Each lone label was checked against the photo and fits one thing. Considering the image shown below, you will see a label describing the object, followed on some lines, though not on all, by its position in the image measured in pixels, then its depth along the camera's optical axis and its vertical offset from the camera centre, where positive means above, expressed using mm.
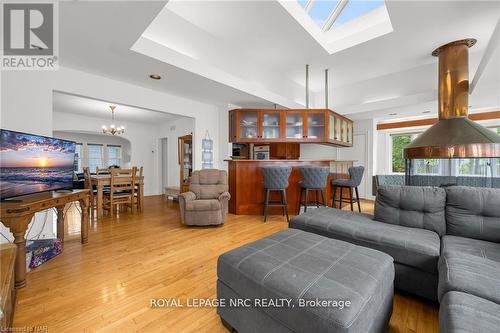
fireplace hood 2277 +463
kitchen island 4230 -426
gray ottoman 951 -624
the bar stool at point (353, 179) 4074 -274
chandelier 5366 +994
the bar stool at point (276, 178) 3729 -231
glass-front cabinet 4406 +840
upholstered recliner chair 3365 -585
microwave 5555 +347
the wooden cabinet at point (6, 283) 1110 -654
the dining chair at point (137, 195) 4579 -676
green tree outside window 5937 +435
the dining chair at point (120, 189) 4219 -496
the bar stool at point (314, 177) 3711 -213
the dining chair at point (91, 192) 4211 -565
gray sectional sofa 986 -611
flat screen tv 1895 +11
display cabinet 6043 +220
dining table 4098 -417
